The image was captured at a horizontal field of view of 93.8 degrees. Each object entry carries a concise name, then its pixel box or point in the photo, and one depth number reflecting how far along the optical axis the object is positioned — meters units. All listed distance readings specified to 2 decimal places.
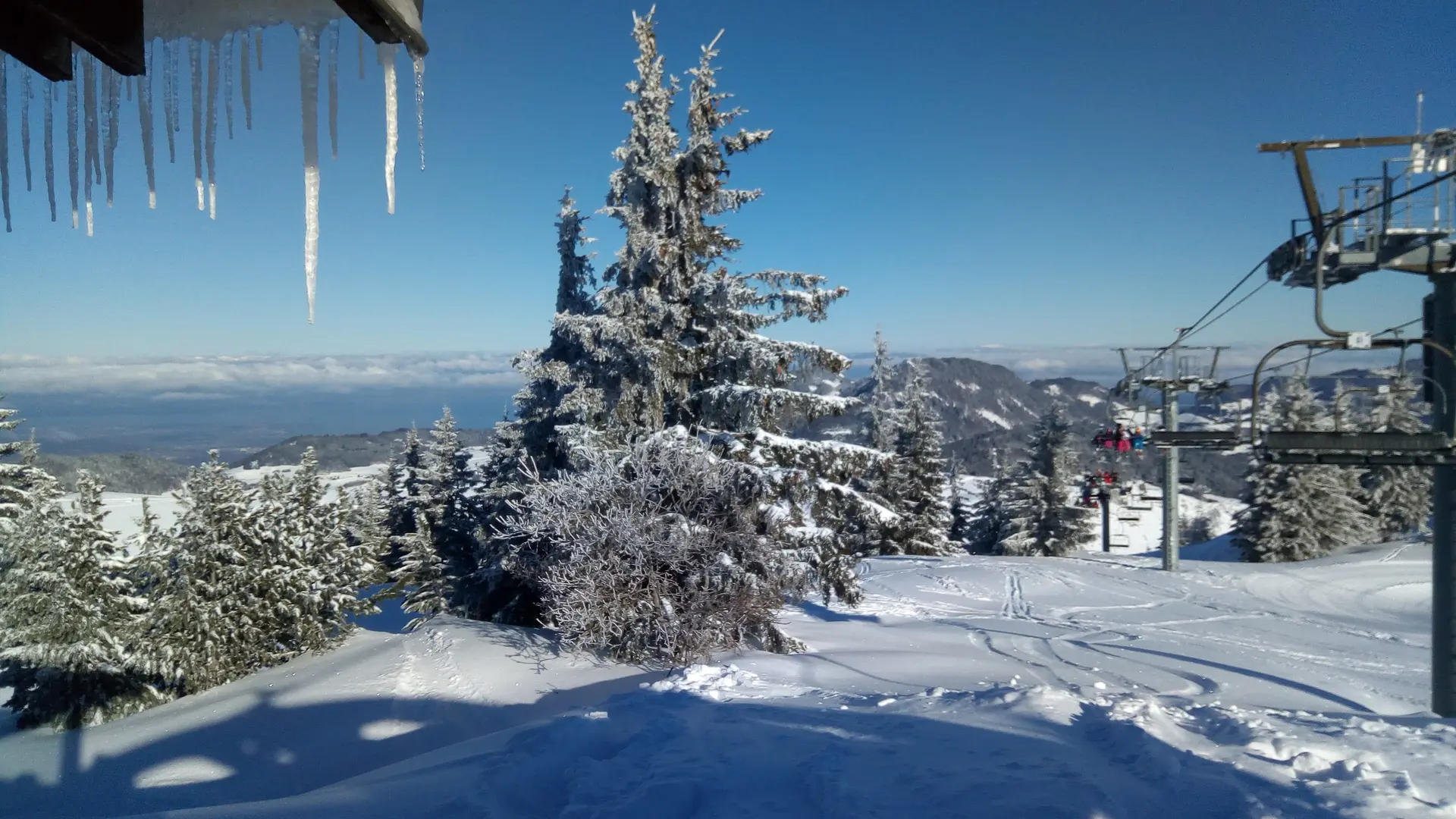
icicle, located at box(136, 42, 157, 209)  2.49
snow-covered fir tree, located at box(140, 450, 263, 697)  13.48
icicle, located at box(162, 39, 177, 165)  2.46
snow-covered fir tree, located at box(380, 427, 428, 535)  29.30
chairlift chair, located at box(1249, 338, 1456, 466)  7.79
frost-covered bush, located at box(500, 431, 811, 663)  11.36
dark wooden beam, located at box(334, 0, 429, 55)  1.65
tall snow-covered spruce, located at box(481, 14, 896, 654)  12.82
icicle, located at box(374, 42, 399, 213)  2.28
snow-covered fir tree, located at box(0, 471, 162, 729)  13.26
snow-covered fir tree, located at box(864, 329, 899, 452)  39.34
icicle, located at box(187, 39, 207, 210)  2.33
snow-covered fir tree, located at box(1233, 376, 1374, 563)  31.00
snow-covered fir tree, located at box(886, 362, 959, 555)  33.38
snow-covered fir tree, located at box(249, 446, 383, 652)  14.35
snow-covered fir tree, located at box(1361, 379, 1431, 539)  34.31
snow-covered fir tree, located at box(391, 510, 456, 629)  24.47
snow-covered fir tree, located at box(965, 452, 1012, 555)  38.47
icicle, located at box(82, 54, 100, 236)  2.32
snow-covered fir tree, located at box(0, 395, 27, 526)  15.31
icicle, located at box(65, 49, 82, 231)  2.35
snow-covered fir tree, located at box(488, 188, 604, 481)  14.16
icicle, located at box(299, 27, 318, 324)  2.20
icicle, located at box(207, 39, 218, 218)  2.39
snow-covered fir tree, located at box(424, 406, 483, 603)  24.23
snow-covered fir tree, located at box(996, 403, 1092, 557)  34.94
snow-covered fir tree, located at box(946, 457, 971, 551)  44.09
